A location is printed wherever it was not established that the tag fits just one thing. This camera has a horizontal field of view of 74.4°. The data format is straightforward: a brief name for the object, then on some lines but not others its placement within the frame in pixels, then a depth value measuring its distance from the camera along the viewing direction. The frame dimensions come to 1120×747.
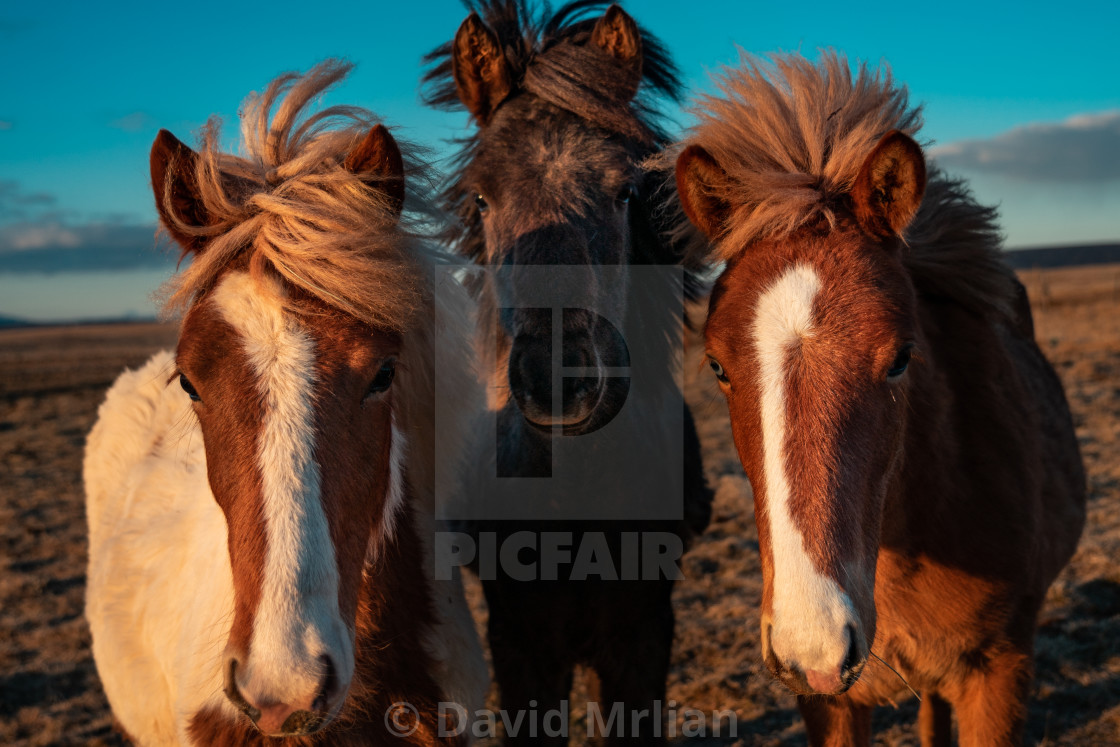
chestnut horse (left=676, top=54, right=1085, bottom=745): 1.80
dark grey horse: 2.66
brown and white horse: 1.63
